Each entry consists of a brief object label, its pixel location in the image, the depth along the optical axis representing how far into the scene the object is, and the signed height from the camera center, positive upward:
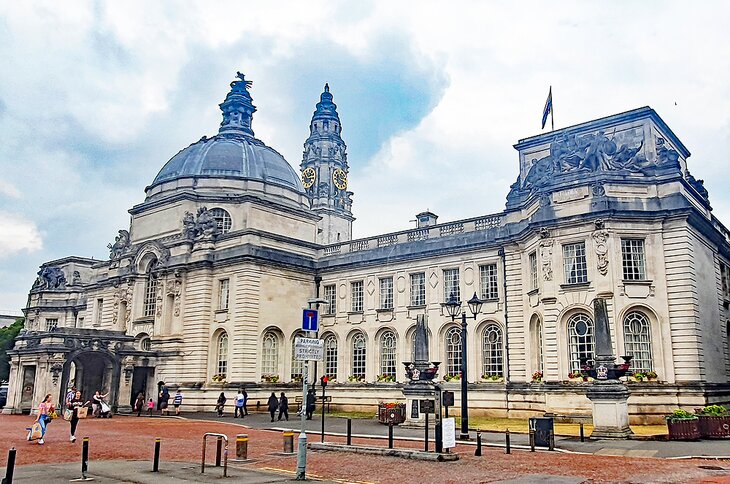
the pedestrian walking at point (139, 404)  42.00 -1.36
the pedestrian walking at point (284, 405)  36.69 -1.18
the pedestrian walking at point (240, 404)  38.23 -1.19
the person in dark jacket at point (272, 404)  35.78 -1.11
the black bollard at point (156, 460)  16.81 -1.95
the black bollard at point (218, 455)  17.89 -1.94
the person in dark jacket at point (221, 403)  39.69 -1.19
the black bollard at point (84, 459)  15.75 -1.82
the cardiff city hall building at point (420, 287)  31.49 +5.67
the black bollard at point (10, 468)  12.46 -1.62
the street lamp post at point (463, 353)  25.34 +1.25
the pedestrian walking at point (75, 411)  23.22 -1.36
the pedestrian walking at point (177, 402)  40.88 -1.19
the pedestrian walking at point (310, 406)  36.58 -1.21
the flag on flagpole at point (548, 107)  39.50 +16.17
